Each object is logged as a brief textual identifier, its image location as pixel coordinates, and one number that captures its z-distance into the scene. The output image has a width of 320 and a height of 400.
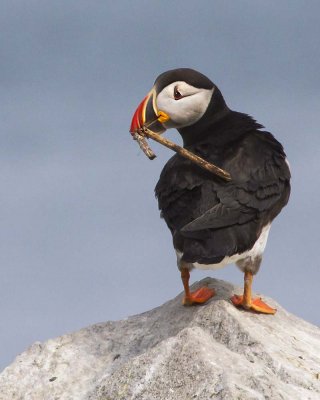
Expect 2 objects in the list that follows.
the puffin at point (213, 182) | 15.91
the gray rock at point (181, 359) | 12.75
